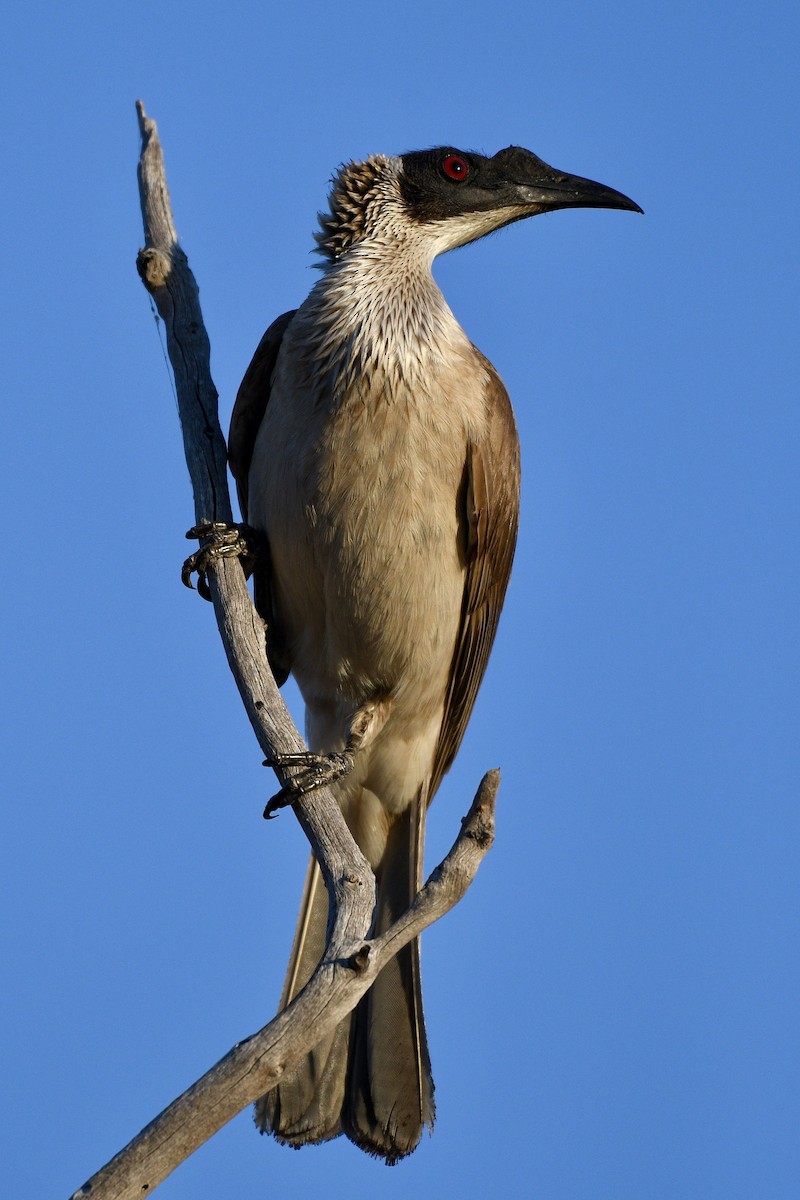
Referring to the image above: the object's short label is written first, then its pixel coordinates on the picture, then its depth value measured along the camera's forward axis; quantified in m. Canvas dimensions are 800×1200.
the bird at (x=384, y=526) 10.35
